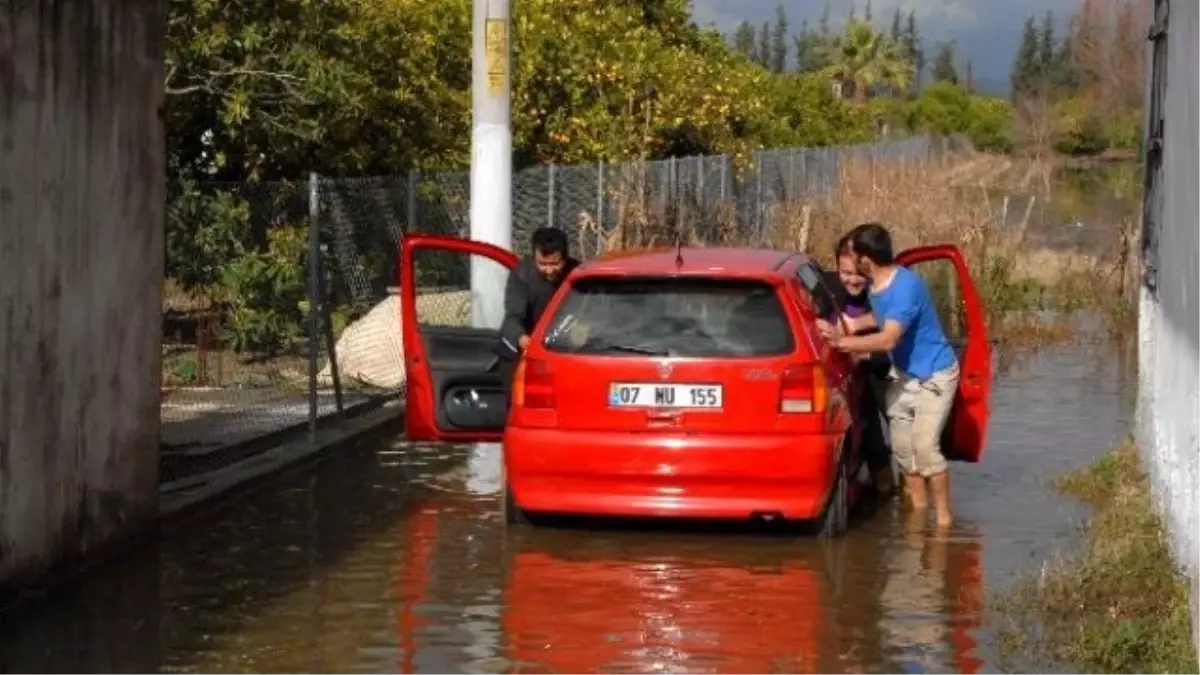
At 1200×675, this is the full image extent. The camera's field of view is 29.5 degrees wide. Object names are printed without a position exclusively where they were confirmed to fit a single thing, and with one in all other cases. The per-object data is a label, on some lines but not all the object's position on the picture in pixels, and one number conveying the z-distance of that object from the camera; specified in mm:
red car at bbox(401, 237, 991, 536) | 10891
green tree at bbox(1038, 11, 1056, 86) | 146375
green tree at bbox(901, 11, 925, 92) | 107062
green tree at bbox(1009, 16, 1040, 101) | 139750
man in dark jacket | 12625
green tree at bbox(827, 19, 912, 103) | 97500
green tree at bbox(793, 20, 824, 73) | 101812
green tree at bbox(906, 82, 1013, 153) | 93375
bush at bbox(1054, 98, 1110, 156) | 97750
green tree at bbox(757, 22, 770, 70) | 183525
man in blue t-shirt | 11602
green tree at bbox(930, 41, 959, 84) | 156912
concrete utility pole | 17250
